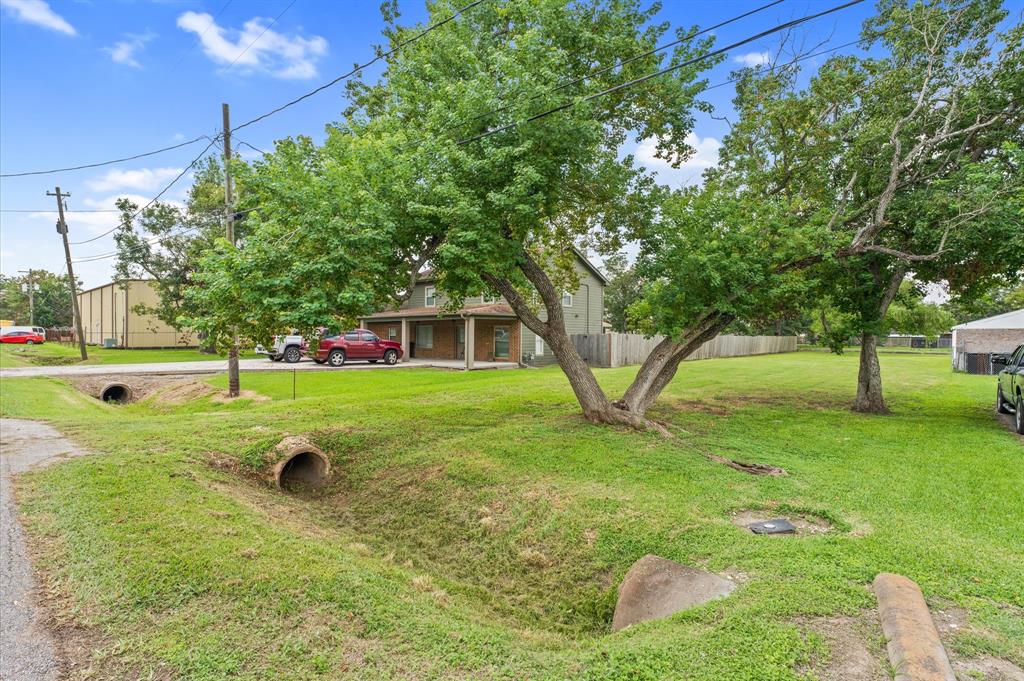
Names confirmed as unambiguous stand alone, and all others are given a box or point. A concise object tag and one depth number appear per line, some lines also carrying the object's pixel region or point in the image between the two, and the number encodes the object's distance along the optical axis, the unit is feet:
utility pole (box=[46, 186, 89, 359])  87.86
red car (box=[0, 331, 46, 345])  142.72
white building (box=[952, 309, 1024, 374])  69.36
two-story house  80.74
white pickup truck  77.51
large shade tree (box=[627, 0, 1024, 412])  28.22
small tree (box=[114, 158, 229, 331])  96.37
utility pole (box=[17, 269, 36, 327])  177.27
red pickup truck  73.26
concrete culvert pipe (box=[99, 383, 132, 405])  53.41
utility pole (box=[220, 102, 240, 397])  46.50
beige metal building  130.52
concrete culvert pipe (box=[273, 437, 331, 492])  25.16
